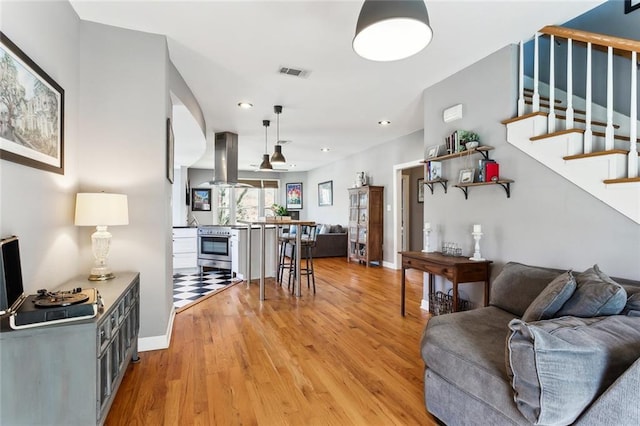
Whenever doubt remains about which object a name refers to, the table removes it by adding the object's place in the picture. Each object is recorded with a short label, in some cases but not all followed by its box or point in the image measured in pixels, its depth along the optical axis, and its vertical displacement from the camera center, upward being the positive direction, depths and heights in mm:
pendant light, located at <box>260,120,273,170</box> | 5343 +815
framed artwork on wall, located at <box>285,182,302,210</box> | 11477 +540
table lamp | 2199 -38
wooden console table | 2932 -543
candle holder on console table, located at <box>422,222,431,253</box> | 3712 -301
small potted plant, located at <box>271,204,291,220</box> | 5000 -12
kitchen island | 4266 -442
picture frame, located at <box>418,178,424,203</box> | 7552 +467
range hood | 5984 +964
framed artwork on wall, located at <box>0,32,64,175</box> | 1581 +556
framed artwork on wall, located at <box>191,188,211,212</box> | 10297 +392
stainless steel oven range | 5793 -639
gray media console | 1351 -702
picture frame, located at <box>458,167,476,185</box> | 3145 +347
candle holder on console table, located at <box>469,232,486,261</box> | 3079 -356
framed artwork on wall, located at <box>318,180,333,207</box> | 9531 +541
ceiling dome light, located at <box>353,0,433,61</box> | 1465 +887
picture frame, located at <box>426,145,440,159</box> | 3660 +683
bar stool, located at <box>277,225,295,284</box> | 5061 -709
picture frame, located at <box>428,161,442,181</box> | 3674 +462
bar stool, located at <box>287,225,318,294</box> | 4789 -520
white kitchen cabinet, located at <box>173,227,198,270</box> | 6055 -681
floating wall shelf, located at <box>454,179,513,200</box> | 2859 +252
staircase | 2125 +613
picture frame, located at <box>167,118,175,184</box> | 2919 +557
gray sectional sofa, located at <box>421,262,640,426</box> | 1257 -686
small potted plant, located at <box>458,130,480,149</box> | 3139 +710
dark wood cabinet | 6949 -290
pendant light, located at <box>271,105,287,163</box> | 4777 +875
